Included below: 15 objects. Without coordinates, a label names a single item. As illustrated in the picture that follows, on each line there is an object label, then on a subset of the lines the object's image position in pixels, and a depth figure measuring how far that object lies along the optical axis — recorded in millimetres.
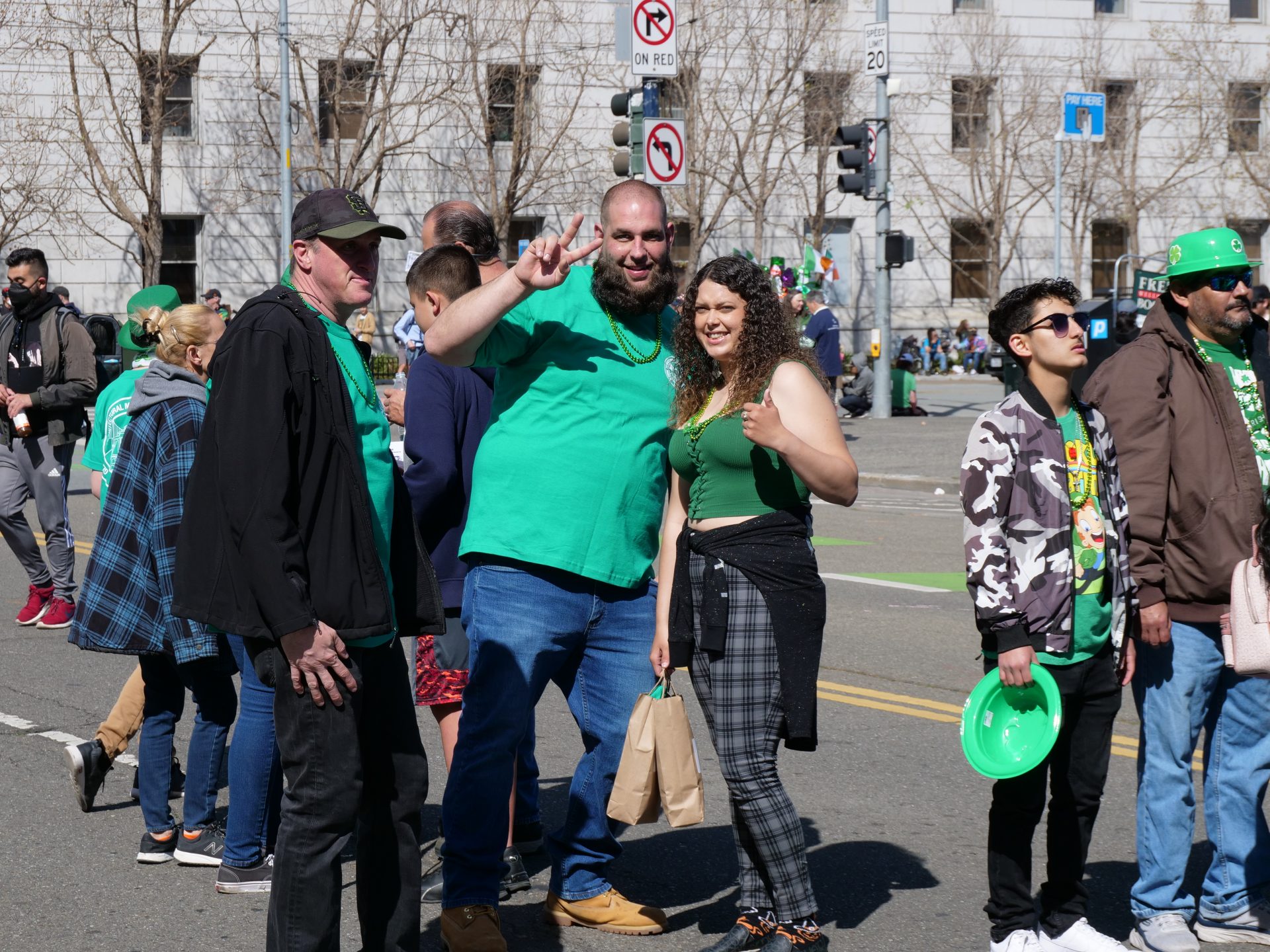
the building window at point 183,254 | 37438
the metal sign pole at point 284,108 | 30953
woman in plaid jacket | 5551
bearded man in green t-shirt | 4527
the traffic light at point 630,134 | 17328
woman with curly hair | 4359
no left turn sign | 16453
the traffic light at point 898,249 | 24438
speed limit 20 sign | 24438
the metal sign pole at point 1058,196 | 36719
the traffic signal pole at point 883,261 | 24562
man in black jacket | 3596
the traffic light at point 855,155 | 22406
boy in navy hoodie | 5219
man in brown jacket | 4578
